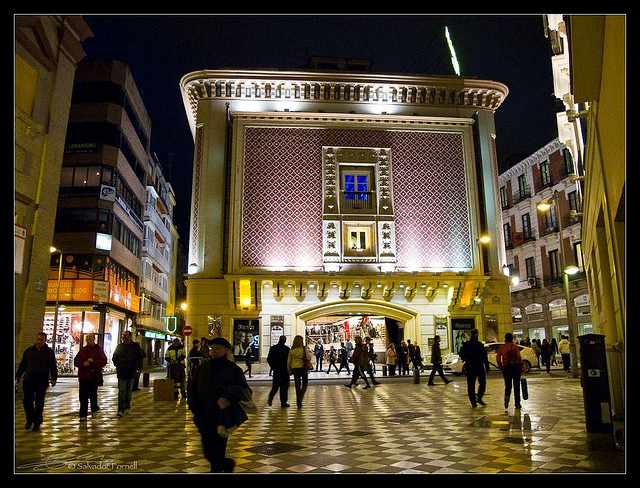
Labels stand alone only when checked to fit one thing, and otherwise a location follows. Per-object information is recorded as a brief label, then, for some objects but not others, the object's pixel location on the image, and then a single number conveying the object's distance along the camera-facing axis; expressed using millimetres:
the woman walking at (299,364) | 12323
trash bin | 7465
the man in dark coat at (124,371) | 11055
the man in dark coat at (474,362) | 11594
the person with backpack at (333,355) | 24819
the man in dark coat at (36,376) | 9195
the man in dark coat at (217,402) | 4922
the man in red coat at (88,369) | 10727
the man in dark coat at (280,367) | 12359
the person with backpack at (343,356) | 25238
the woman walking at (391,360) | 22594
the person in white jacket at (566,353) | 22109
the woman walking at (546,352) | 21756
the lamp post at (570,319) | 19469
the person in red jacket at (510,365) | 10727
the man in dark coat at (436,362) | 17688
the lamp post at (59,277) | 25614
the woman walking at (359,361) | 16750
